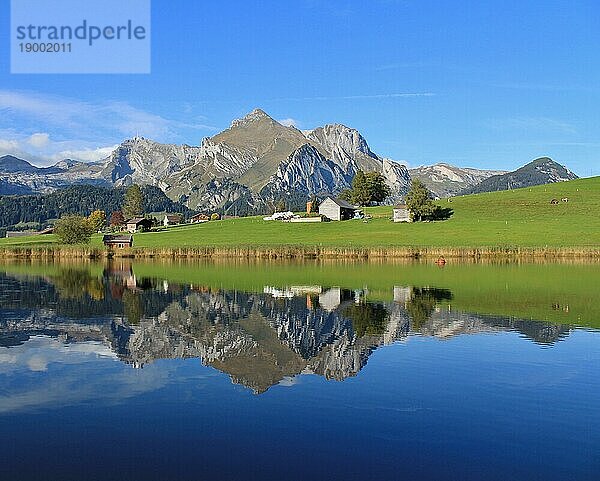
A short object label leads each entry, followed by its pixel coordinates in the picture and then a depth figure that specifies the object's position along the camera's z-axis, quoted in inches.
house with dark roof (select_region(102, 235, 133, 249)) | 5743.1
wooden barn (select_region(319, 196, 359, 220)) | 7224.4
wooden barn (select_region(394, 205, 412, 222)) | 6382.9
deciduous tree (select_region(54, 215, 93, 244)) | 5511.8
